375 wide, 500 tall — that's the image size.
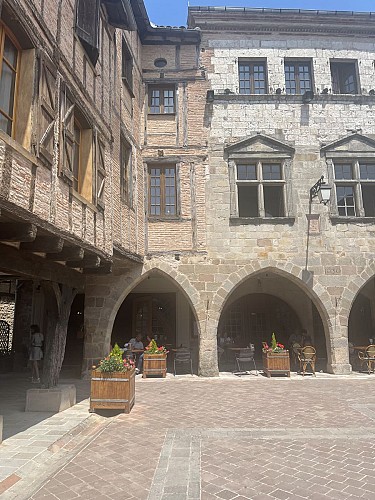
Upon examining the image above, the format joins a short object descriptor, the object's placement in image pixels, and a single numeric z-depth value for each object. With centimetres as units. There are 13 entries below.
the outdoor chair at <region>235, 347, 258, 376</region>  1105
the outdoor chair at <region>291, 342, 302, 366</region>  1154
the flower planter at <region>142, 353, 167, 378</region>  1068
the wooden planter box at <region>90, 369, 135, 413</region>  676
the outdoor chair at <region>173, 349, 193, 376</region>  1111
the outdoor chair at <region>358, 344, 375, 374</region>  1115
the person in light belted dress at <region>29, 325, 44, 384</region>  978
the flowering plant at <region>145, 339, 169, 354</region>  1081
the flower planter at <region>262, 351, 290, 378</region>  1052
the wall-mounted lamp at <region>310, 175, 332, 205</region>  1022
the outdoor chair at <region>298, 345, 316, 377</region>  1088
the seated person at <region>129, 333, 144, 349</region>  1168
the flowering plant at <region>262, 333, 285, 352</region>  1070
